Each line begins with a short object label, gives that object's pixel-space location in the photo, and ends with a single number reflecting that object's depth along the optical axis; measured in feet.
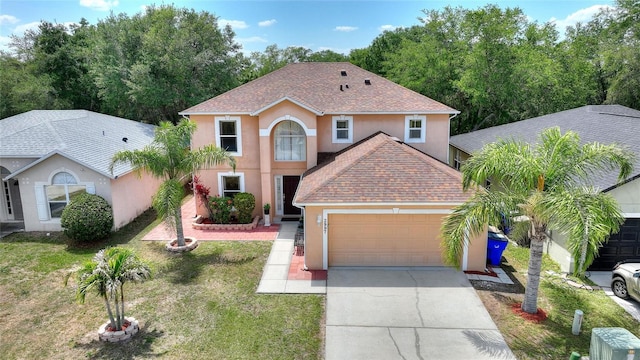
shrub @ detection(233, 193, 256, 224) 58.65
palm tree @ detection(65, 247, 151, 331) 29.84
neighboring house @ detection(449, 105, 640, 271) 41.98
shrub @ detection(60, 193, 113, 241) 50.88
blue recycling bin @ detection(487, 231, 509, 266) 44.19
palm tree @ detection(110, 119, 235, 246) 45.70
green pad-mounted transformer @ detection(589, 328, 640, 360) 25.55
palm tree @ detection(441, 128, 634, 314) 31.19
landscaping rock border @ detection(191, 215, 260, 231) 58.23
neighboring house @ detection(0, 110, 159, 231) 55.31
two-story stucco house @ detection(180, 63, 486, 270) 43.68
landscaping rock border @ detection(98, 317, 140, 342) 31.04
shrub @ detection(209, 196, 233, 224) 58.90
